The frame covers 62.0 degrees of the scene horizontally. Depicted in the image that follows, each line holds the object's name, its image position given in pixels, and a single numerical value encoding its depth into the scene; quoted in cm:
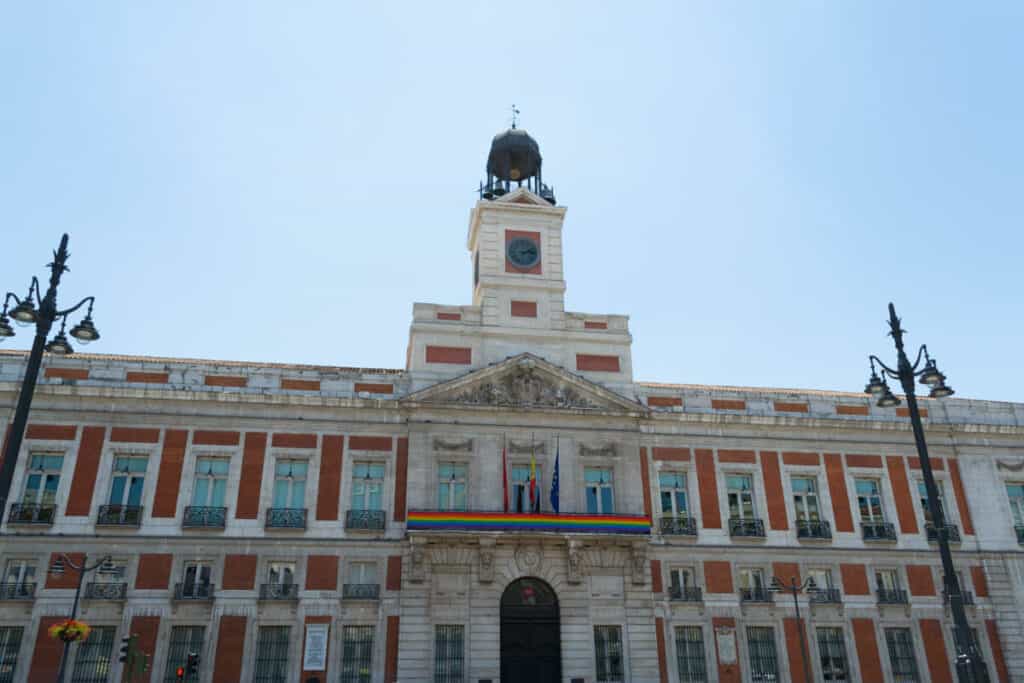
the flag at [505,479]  3018
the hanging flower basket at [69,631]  2042
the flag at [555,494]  3002
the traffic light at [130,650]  1845
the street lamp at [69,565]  2603
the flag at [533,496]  3031
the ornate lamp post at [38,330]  1439
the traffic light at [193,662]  2403
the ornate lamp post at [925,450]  1527
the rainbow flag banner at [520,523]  2870
